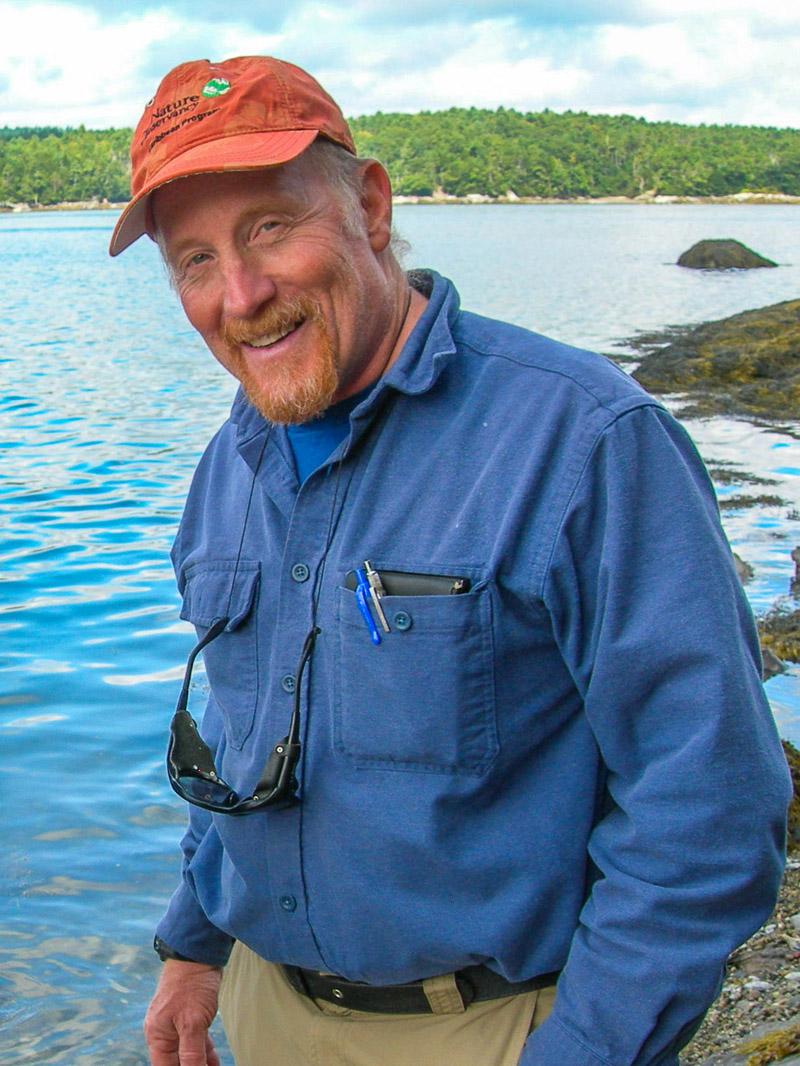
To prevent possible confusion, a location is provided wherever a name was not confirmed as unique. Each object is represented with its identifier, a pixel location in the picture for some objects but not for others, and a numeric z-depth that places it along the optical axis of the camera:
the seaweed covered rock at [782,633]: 6.90
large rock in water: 45.09
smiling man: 1.75
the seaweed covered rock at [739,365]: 16.55
